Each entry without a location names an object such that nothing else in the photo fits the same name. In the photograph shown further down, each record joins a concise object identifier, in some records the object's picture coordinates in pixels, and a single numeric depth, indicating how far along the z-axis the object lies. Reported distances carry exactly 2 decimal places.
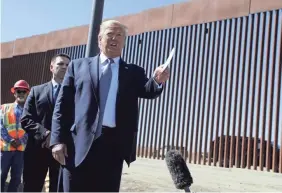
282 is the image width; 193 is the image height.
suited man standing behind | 3.09
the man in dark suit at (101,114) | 1.95
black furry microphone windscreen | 2.05
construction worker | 4.48
